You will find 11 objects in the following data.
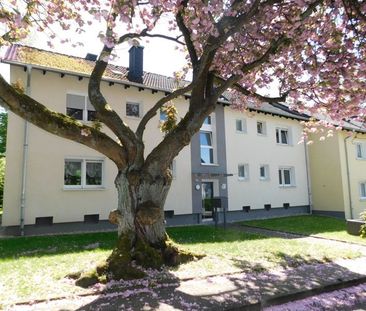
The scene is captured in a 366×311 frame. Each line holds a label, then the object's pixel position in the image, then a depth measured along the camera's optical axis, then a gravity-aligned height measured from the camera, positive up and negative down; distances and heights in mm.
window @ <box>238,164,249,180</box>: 21370 +1845
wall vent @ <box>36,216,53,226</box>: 14388 -597
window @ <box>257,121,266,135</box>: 22719 +4656
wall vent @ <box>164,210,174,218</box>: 17812 -489
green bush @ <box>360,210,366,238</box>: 14055 -1164
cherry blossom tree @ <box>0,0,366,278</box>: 6898 +3196
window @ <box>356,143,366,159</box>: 24497 +3333
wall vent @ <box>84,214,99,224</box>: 15567 -585
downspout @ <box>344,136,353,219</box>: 22781 +740
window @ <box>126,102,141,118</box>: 17531 +4533
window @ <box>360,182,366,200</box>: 24078 +736
